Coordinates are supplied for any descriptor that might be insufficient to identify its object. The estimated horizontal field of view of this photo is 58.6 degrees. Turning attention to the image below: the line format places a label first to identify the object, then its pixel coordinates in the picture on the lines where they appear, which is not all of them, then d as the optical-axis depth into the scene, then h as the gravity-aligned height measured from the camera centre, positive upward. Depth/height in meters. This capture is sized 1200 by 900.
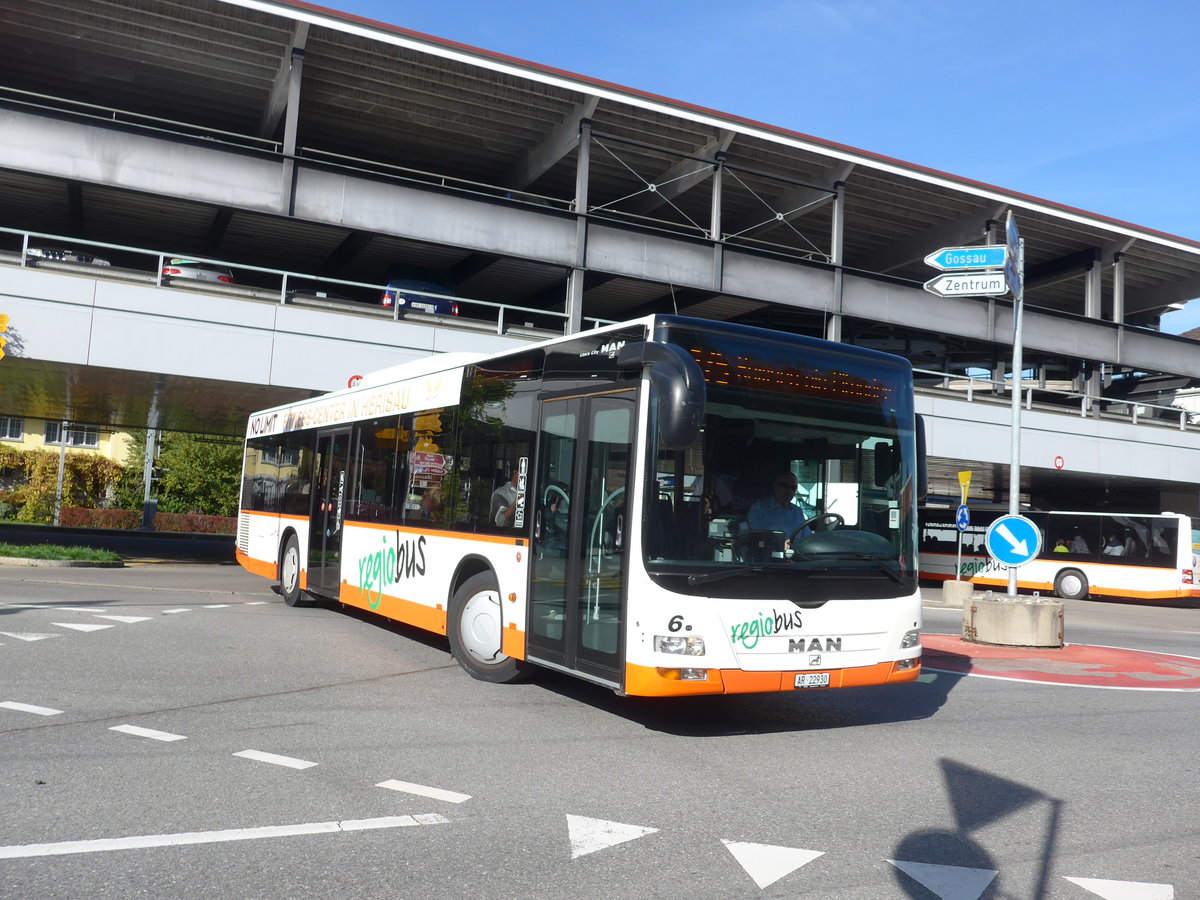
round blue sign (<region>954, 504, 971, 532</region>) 28.00 +0.57
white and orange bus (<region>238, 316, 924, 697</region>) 6.78 +0.05
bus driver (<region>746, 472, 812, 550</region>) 7.04 +0.11
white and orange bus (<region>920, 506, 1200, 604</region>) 29.39 -0.35
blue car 22.05 +4.52
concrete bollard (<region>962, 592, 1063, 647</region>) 13.84 -1.03
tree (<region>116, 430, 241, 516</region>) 52.09 +0.79
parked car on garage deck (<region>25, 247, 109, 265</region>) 18.95 +4.16
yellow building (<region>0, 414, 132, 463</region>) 71.12 +3.31
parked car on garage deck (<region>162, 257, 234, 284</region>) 19.75 +4.25
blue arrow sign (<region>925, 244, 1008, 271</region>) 12.86 +3.41
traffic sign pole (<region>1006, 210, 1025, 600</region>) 13.77 +2.53
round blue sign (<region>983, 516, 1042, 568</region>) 13.09 +0.03
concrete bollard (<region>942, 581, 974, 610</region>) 22.56 -1.15
